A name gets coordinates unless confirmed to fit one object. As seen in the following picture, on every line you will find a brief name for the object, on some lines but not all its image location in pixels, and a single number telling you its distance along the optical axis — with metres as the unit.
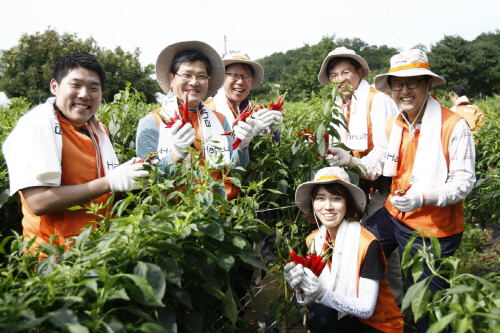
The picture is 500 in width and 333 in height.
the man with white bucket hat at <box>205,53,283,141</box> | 3.59
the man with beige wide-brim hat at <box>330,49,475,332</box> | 2.57
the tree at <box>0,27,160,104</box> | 30.08
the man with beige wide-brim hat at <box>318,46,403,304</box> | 3.40
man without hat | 2.06
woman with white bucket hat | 2.25
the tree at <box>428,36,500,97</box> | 43.84
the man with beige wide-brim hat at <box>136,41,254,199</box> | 2.53
